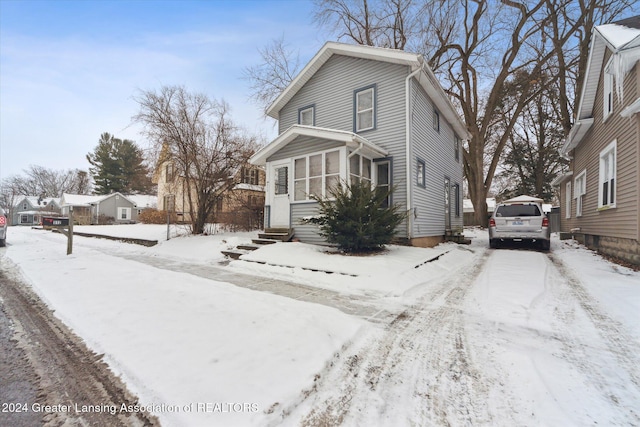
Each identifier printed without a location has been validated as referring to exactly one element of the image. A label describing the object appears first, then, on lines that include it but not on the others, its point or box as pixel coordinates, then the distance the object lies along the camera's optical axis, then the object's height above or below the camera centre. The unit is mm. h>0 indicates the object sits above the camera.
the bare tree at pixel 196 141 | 10586 +2890
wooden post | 7730 -637
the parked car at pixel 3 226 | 9500 -561
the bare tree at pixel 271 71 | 15430 +8230
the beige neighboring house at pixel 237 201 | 11703 +609
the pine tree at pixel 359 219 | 6340 -64
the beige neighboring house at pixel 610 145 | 6004 +2080
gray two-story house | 8531 +2453
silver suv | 9055 -156
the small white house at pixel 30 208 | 42266 +481
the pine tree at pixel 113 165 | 39406 +6815
